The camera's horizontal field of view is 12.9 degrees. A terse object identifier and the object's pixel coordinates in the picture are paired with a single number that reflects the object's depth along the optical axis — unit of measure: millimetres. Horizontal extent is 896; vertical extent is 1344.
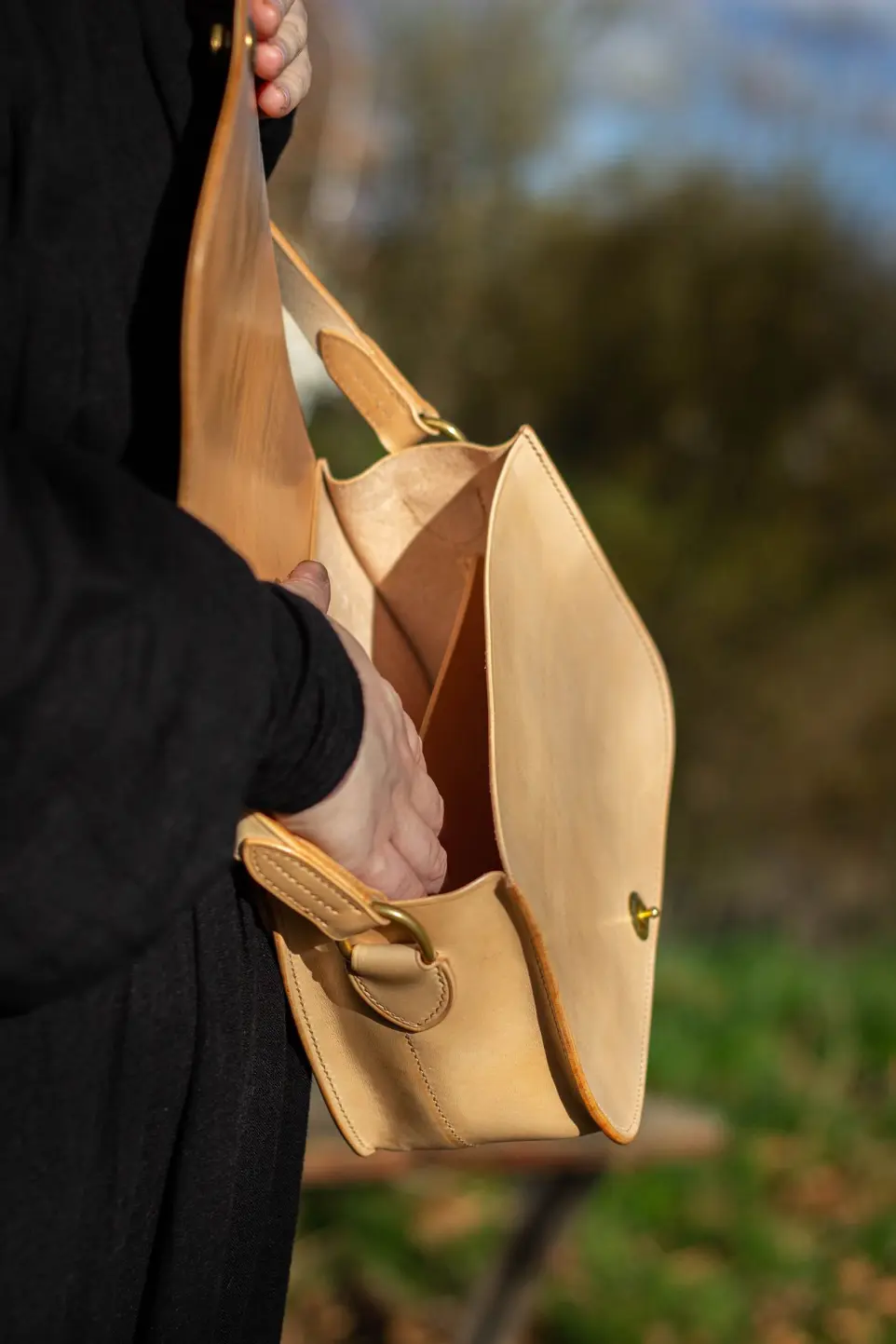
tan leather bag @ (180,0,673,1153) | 1576
